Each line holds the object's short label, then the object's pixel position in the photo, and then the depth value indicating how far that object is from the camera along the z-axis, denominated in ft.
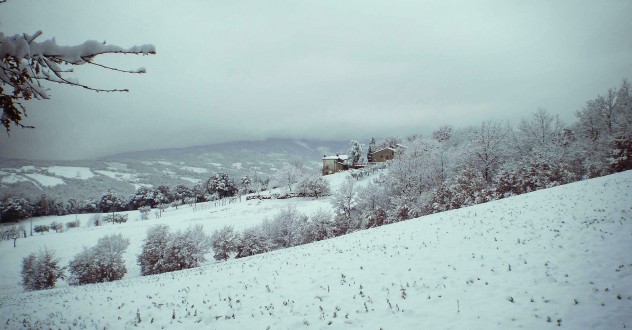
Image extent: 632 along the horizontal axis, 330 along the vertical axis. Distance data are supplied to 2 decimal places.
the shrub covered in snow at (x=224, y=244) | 140.87
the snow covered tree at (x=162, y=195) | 356.79
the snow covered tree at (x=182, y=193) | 372.64
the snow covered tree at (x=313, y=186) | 278.67
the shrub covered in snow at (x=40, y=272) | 127.44
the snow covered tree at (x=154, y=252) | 126.00
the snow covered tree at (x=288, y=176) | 336.49
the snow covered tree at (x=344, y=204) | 160.76
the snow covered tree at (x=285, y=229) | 153.79
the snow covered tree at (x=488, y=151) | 149.48
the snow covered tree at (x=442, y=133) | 386.52
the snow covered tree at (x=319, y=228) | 151.33
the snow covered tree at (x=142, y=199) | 359.46
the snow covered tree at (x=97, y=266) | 121.19
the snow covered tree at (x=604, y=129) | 106.93
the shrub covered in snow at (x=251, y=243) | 141.55
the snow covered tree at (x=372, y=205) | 148.10
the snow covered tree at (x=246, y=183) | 415.50
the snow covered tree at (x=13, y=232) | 227.26
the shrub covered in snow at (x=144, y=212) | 275.18
